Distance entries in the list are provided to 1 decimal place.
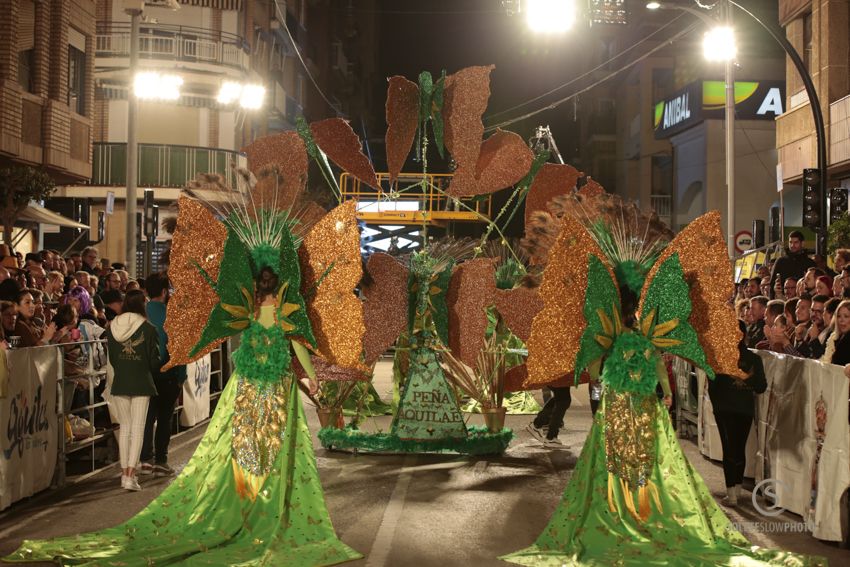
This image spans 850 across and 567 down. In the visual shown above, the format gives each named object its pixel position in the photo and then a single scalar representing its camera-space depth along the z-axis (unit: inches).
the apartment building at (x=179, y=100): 1254.3
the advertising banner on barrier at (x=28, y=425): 317.7
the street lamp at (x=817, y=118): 586.2
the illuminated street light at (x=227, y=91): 939.3
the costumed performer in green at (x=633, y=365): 268.2
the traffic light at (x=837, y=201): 679.1
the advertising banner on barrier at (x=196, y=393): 505.0
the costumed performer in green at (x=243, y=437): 262.2
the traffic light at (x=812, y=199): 594.2
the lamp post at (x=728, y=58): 761.6
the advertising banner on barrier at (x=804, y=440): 291.6
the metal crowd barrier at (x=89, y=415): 362.3
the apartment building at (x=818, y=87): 795.4
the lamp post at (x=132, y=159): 751.7
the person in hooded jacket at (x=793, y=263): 566.9
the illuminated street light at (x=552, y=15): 666.8
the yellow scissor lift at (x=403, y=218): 861.8
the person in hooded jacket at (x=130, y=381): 359.3
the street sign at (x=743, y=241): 853.8
